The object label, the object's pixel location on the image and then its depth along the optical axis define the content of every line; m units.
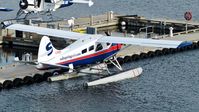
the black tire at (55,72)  44.15
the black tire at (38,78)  43.28
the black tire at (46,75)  43.83
